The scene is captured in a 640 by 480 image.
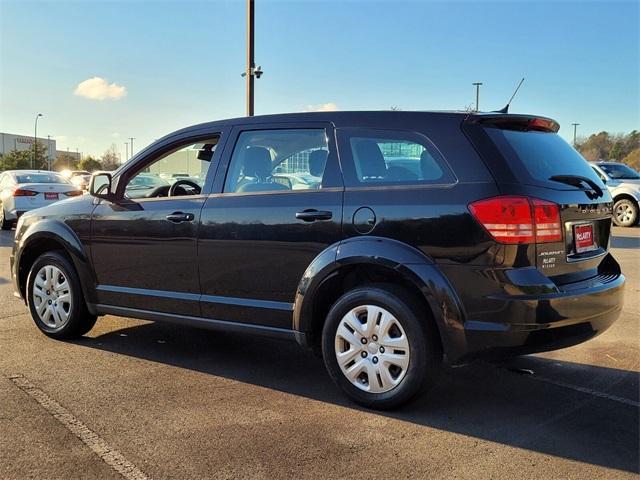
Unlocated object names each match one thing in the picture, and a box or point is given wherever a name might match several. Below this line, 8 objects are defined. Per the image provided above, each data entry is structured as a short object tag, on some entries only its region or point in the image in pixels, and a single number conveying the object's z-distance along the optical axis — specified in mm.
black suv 3277
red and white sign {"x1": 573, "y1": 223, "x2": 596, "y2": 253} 3509
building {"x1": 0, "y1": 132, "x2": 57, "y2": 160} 96500
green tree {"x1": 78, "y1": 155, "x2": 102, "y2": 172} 83812
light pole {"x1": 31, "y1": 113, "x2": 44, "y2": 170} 65956
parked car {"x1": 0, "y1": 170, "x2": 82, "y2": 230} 13188
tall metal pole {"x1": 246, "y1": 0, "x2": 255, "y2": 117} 12987
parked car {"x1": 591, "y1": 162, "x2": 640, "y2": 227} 15383
